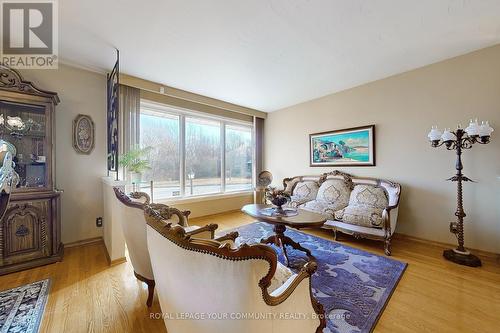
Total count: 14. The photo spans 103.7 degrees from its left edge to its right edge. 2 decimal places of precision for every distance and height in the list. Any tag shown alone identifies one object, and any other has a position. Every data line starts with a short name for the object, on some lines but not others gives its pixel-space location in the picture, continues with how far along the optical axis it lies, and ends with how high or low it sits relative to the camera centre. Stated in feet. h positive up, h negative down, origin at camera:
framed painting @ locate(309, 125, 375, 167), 11.90 +1.23
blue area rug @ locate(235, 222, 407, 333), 5.08 -3.91
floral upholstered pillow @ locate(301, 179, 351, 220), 11.06 -1.95
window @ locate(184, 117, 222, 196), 14.29 +0.78
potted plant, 9.62 +0.33
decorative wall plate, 9.55 +1.69
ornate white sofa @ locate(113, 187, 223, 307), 5.46 -1.97
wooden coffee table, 7.20 -2.08
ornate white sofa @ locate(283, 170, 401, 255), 9.07 -2.09
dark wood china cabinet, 7.16 -0.42
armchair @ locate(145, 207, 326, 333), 2.32 -1.62
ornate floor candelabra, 7.58 +0.70
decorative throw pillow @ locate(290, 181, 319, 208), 12.91 -1.81
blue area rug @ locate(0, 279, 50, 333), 4.78 -3.80
